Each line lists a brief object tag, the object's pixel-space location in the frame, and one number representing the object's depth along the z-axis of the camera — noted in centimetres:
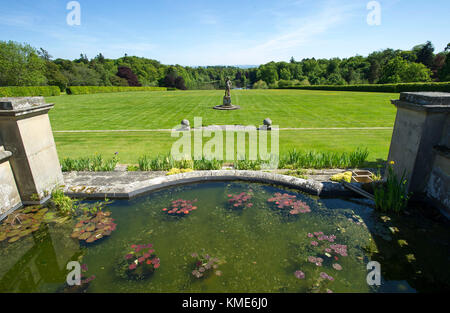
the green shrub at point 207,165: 671
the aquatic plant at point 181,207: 445
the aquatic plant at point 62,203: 452
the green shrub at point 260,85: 6844
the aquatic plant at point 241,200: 464
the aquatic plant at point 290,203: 445
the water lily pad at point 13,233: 384
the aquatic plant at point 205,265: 305
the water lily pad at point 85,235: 378
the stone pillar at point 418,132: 398
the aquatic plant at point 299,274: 298
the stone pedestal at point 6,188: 430
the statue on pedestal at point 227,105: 2055
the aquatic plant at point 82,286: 283
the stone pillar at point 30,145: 421
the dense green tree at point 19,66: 3809
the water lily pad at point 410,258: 324
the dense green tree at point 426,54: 4981
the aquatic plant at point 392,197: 428
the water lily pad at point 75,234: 383
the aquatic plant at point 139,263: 305
